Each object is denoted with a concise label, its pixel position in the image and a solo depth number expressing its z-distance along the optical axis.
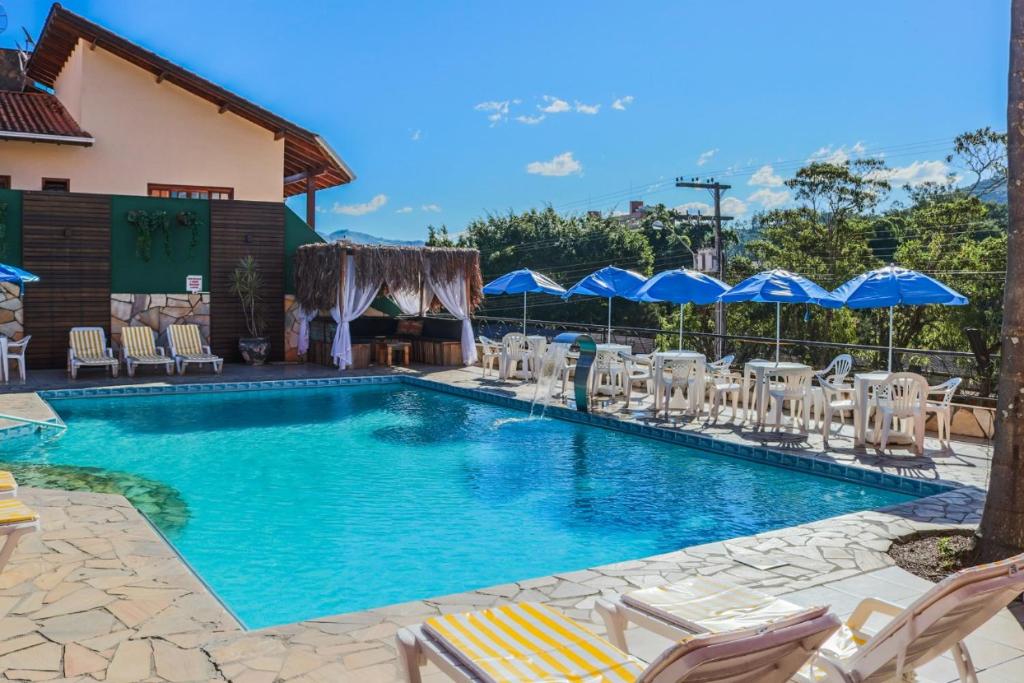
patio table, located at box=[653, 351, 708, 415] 10.89
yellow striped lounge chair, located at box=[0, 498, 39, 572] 4.21
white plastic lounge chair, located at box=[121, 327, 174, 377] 14.46
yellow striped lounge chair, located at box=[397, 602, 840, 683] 2.20
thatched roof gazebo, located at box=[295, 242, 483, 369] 15.90
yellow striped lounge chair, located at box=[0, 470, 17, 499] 5.00
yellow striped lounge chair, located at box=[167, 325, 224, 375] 14.77
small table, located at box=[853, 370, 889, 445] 8.75
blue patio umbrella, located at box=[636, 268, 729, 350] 10.90
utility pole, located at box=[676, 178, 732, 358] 26.83
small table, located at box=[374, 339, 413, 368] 16.75
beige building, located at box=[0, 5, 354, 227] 16.34
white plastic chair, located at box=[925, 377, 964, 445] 8.87
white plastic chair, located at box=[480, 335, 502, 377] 15.27
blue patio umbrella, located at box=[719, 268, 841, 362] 9.97
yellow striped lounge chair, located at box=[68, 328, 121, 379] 13.91
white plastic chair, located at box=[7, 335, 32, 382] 13.39
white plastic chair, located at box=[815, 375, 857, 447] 9.12
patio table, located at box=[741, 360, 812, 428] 9.65
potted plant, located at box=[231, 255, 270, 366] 16.20
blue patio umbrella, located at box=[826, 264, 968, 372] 8.90
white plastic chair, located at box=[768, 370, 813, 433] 9.62
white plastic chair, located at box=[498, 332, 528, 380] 14.45
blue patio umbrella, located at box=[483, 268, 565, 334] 14.97
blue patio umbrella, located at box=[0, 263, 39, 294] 9.90
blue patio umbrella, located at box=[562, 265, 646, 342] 12.63
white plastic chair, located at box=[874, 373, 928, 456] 8.48
